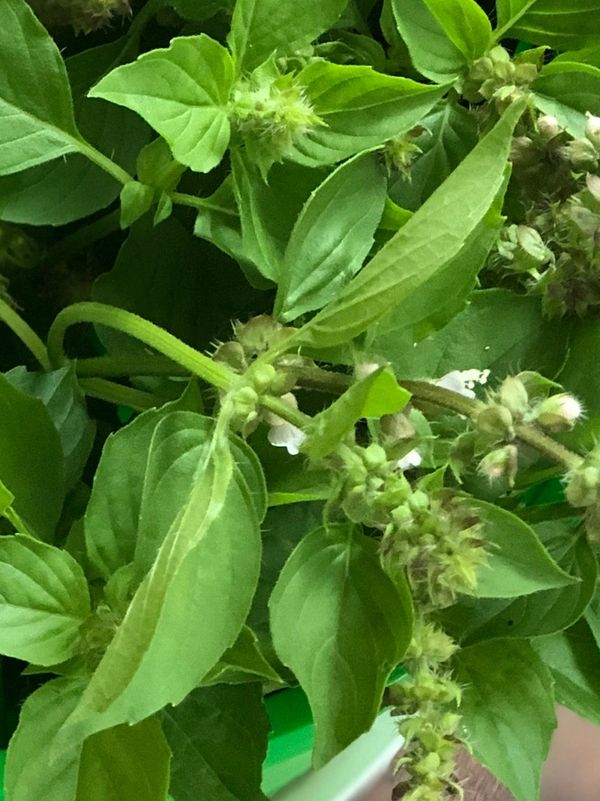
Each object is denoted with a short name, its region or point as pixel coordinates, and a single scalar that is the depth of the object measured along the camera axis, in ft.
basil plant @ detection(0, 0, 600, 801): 0.86
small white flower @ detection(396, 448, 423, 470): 0.96
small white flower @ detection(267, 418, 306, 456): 1.02
